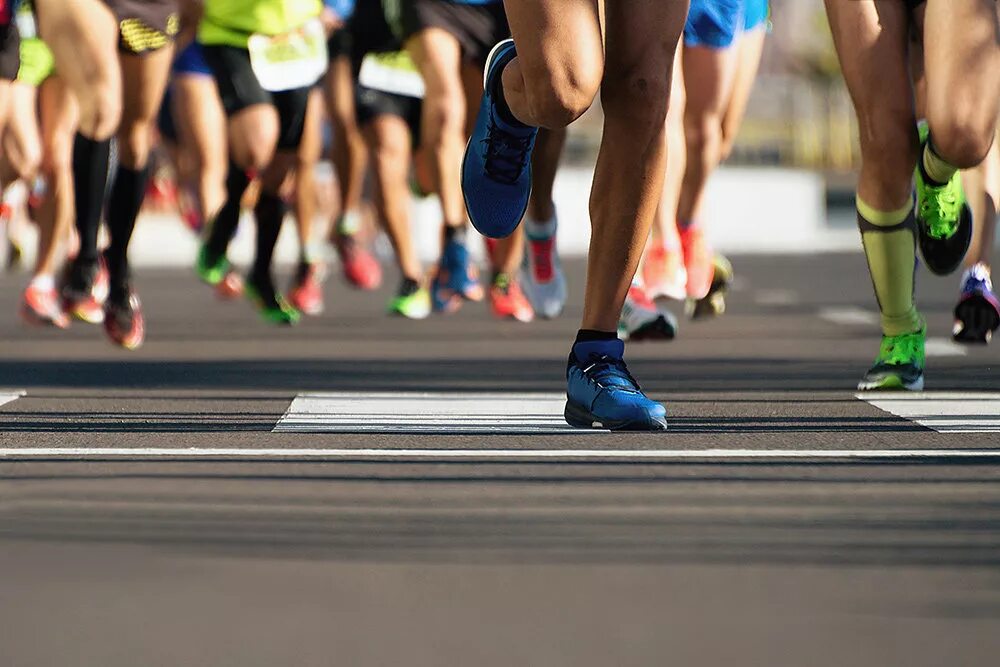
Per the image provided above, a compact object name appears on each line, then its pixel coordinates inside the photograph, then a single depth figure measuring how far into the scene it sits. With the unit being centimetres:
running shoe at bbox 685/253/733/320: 1800
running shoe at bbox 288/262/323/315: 2183
